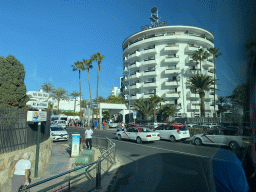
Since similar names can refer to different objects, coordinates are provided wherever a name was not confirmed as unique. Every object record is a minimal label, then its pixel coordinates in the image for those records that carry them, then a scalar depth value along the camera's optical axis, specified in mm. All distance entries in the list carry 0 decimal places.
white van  41488
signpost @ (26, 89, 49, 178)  6789
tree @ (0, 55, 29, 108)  11336
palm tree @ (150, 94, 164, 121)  35438
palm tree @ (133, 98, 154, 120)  36659
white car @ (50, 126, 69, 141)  17025
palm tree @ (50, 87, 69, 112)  58625
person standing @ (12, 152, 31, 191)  4482
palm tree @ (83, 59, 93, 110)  42812
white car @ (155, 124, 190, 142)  15961
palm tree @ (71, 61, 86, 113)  44638
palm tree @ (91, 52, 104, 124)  39594
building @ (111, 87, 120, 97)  128500
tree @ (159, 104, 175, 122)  28469
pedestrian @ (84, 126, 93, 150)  12016
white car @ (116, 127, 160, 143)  15461
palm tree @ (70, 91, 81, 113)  64875
